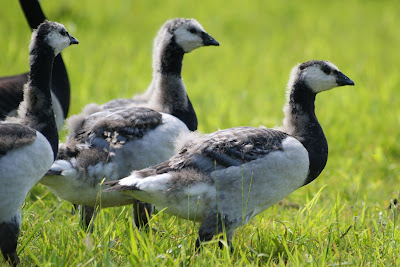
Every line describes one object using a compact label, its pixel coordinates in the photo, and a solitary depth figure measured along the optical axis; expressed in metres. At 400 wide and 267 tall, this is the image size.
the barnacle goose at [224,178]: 9.27
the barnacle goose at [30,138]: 8.37
